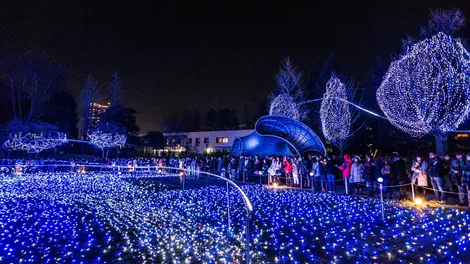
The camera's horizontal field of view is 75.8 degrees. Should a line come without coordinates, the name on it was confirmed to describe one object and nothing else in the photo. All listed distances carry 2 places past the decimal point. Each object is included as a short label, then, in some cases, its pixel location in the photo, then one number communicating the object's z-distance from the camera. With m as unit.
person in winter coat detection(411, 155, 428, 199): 10.38
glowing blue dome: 23.34
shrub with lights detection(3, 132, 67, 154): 24.55
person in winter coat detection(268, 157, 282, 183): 15.91
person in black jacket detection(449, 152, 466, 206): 9.20
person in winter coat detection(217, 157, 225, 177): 19.22
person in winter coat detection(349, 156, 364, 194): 12.03
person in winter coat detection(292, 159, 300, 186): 14.90
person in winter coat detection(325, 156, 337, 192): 13.02
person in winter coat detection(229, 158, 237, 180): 18.34
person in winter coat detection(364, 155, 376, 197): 11.51
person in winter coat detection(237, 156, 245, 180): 17.61
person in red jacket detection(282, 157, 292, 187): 15.15
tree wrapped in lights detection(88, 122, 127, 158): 32.22
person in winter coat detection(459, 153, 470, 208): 8.89
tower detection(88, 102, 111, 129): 39.56
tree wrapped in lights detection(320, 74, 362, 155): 24.39
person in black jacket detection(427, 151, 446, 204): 9.56
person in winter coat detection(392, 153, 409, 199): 10.74
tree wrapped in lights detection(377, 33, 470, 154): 14.67
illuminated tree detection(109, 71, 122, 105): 40.72
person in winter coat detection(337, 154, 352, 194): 12.34
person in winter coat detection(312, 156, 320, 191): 13.71
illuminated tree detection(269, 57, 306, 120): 31.95
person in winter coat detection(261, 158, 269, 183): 16.50
